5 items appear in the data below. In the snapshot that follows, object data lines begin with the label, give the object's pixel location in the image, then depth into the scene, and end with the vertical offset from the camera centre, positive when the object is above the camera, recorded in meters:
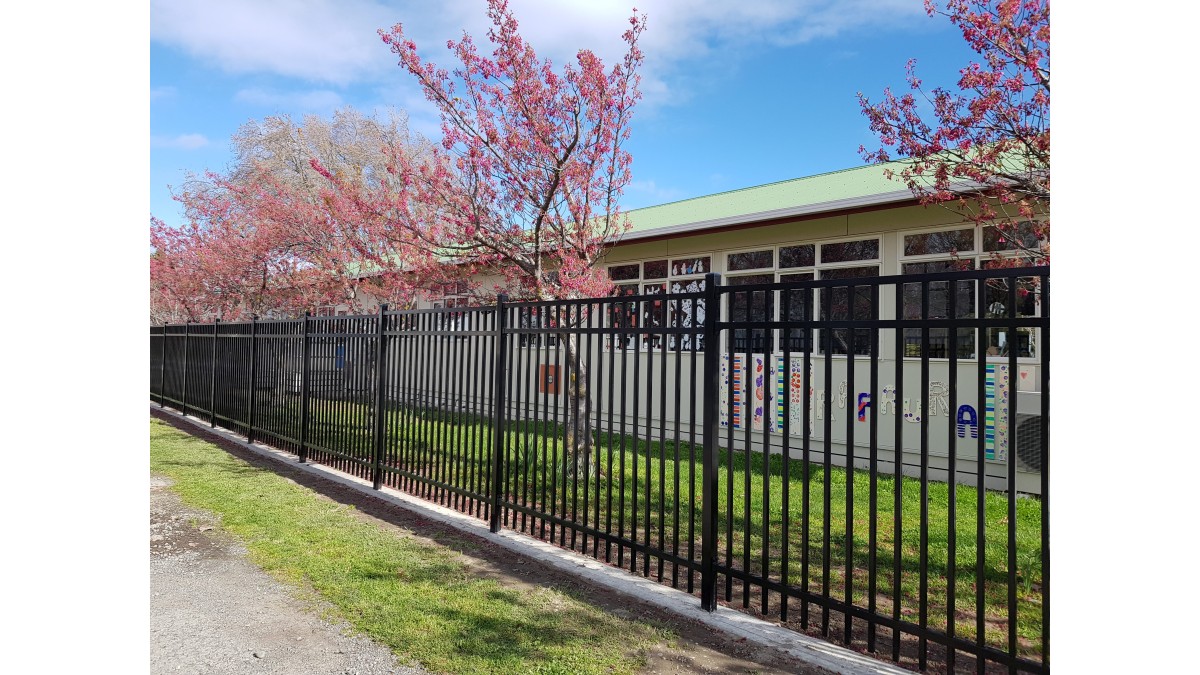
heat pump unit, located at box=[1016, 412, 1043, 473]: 7.63 -1.17
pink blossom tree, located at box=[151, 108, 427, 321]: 14.09 +2.58
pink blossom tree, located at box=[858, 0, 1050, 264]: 4.80 +1.70
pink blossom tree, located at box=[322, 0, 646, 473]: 7.69 +2.11
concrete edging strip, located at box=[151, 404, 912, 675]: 3.50 -1.72
